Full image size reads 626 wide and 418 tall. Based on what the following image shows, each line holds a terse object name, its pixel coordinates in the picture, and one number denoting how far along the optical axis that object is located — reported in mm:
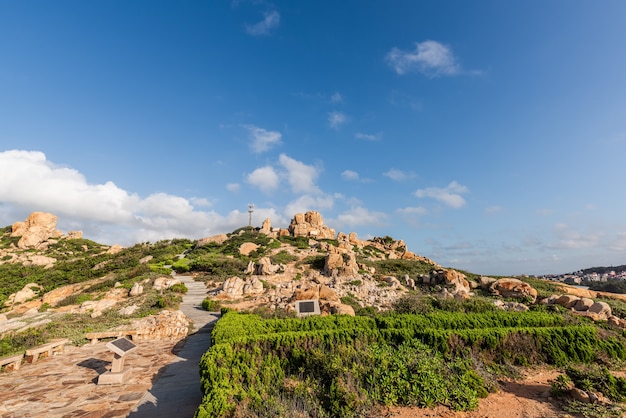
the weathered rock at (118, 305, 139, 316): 17547
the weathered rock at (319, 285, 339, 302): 19755
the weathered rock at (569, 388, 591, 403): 6544
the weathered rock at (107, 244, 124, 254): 45094
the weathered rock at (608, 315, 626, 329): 15461
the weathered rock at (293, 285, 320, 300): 19203
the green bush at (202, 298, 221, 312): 19656
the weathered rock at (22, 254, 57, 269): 37812
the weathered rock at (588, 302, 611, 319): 17344
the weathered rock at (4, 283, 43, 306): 24109
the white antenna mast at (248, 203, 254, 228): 69325
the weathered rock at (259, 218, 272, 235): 56362
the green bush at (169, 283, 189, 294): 24203
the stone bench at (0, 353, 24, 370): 9734
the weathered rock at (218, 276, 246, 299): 22830
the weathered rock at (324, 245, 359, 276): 27656
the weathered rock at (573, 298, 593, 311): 18328
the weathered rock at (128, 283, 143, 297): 21884
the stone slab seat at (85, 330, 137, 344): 13117
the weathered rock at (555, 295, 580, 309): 19297
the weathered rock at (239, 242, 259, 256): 40369
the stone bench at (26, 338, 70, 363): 10438
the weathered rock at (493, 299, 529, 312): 18172
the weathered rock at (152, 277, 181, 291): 24378
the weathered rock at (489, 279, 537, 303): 22312
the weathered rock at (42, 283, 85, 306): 23008
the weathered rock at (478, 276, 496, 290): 26188
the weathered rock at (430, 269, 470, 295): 24348
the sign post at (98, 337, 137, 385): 8477
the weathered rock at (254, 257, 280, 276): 28344
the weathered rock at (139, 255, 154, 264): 37344
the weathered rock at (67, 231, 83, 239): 53409
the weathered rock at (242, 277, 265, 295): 23266
